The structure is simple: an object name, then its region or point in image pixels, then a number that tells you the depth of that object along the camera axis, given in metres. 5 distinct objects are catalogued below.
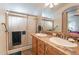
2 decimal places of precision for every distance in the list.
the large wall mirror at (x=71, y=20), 1.61
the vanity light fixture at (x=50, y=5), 1.66
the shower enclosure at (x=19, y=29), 1.60
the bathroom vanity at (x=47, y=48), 1.41
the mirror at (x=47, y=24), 1.70
